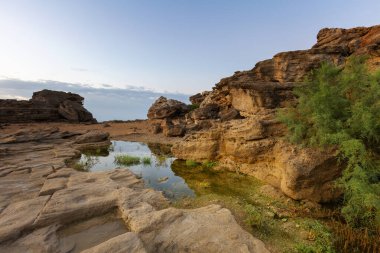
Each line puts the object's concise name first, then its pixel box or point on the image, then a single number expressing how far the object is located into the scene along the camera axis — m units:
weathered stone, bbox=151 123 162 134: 33.06
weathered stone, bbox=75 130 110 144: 25.69
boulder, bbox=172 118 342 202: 11.71
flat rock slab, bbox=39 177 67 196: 10.48
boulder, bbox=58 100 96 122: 43.75
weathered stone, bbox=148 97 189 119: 41.06
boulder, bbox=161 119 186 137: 29.97
